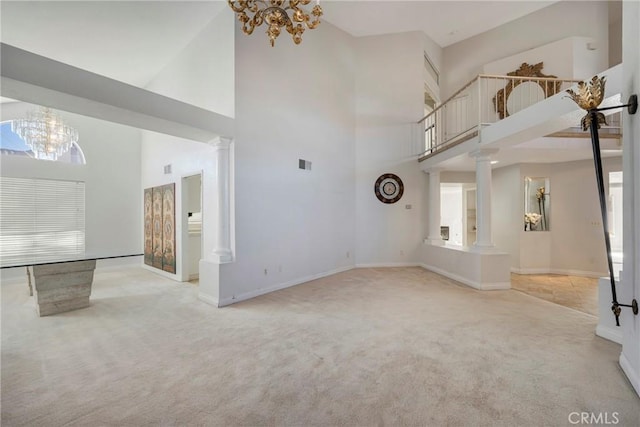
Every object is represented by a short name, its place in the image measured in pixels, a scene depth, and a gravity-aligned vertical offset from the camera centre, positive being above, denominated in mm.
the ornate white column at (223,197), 3967 +303
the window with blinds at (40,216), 5335 +82
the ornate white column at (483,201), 4723 +241
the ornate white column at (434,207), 6482 +198
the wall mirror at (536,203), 6500 +260
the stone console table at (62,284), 3497 -869
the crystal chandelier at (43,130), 4602 +1542
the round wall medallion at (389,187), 6695 +703
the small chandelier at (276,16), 2600 +1958
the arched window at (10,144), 5355 +1527
